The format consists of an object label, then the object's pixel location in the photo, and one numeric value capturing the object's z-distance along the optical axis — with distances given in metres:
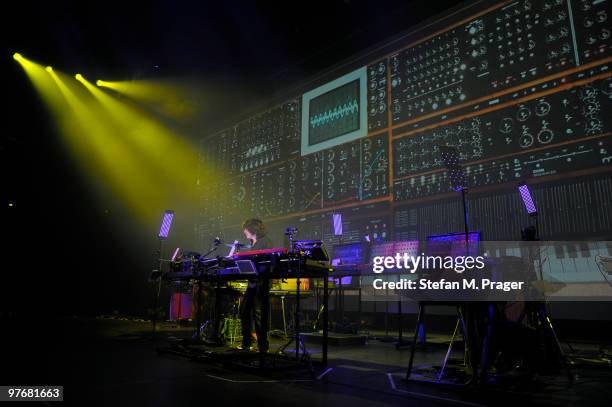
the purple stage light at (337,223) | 6.59
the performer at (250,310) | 4.33
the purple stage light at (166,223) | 6.71
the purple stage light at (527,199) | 4.07
